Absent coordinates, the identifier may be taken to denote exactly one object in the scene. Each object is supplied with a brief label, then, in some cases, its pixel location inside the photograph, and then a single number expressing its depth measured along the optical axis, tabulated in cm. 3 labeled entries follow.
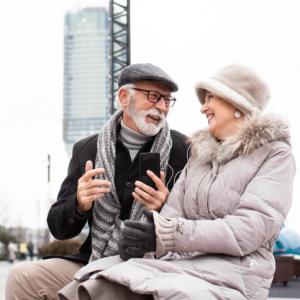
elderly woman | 237
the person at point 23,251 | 3712
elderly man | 321
